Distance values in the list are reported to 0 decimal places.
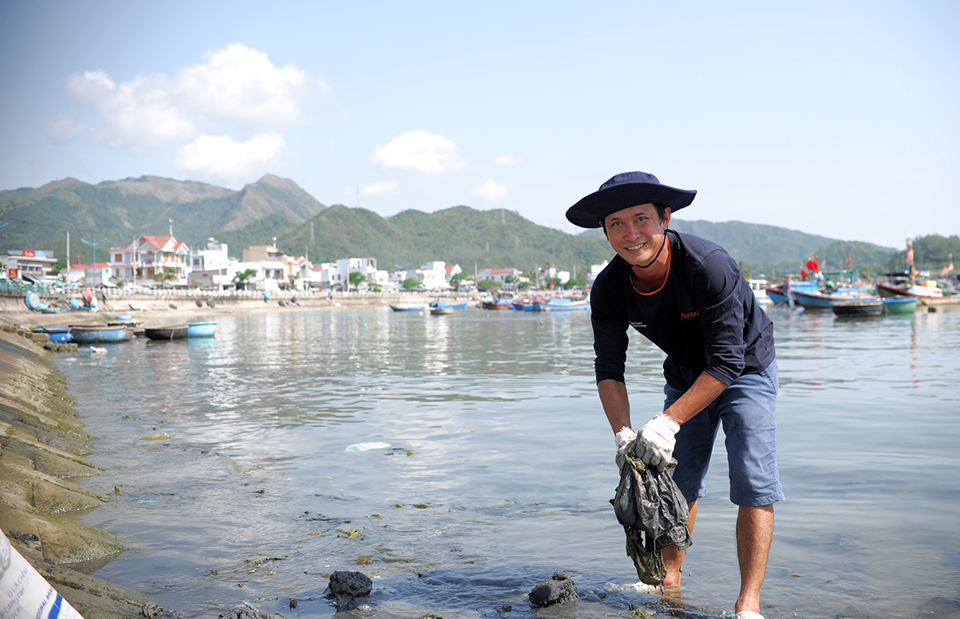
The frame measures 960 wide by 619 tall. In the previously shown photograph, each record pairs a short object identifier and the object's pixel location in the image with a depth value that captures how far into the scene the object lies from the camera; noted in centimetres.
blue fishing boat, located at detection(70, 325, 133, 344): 3250
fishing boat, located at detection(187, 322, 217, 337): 3534
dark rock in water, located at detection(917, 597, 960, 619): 398
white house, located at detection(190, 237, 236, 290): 10894
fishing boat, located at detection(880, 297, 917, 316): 5650
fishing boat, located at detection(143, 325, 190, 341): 3457
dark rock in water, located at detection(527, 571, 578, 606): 412
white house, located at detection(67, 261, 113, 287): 8549
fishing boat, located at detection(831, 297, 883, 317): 5053
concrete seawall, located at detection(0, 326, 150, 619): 369
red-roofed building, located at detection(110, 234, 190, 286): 10138
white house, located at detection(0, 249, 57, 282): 3289
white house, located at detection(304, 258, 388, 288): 14662
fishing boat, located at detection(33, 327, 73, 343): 3209
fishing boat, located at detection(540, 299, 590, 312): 8794
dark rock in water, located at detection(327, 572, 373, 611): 422
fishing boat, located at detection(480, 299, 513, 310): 9800
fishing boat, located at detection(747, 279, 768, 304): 11925
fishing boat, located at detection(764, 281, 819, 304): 7712
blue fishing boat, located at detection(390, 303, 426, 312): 9051
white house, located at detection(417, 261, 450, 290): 16638
